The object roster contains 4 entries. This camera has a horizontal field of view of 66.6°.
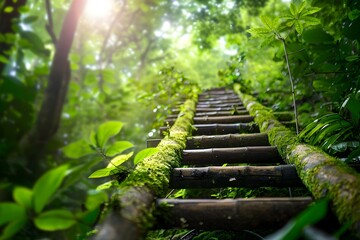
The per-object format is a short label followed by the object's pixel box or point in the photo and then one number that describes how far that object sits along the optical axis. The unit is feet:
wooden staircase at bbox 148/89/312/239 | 3.99
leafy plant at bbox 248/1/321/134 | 6.73
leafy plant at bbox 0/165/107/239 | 2.36
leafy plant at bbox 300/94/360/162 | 5.38
